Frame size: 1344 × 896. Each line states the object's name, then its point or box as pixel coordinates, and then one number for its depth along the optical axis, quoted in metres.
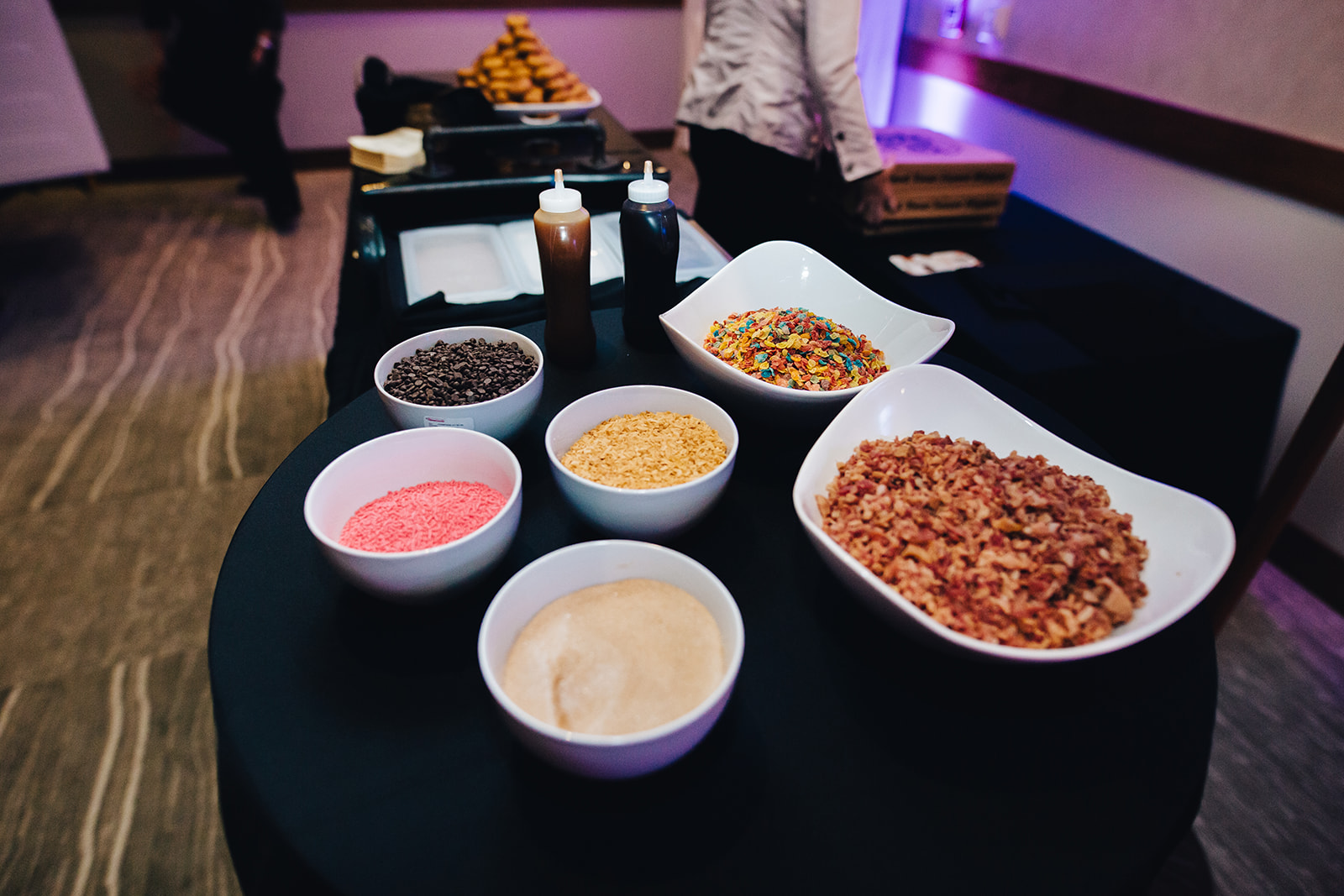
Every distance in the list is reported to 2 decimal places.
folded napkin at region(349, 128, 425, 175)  1.96
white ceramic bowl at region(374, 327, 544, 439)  0.92
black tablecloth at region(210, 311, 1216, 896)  0.58
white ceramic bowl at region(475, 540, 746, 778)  0.54
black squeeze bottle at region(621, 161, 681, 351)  1.09
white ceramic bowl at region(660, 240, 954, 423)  0.97
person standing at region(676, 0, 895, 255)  2.02
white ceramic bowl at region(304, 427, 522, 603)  0.70
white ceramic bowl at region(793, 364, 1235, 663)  0.64
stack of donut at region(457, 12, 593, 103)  2.37
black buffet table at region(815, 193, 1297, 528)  1.71
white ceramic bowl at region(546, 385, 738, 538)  0.77
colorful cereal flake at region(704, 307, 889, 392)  1.02
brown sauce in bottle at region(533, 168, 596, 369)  1.08
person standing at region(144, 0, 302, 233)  3.48
